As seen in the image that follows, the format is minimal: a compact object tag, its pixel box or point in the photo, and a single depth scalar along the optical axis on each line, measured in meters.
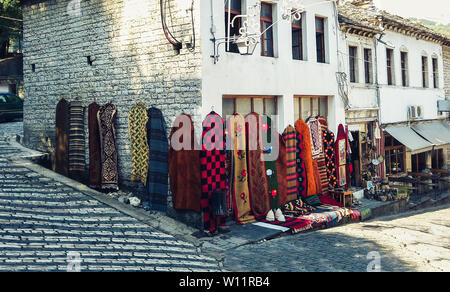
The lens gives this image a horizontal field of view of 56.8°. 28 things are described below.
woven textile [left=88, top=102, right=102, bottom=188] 11.83
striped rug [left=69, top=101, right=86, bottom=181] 12.34
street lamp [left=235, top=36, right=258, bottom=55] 10.01
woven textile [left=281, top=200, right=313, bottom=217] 11.91
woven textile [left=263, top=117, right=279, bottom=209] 11.59
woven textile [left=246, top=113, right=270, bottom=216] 11.13
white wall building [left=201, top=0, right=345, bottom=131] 10.14
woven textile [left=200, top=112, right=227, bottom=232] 9.82
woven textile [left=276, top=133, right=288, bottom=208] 11.97
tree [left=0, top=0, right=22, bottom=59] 22.42
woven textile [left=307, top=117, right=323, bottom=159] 13.43
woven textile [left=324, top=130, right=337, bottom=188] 14.08
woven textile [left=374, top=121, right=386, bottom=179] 17.11
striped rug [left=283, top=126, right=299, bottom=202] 12.25
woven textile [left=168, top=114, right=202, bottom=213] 9.86
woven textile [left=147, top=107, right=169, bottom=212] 10.45
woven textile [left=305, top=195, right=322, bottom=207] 12.88
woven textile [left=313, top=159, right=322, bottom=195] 13.26
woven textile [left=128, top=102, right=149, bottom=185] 10.87
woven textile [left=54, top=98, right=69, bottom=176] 12.50
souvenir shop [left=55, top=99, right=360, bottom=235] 9.98
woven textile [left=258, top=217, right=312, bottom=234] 10.58
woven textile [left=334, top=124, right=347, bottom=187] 14.45
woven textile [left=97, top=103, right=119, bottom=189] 11.62
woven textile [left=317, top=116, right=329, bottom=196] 13.62
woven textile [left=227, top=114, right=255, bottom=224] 10.73
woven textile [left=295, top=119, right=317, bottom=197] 12.91
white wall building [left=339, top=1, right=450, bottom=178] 16.17
